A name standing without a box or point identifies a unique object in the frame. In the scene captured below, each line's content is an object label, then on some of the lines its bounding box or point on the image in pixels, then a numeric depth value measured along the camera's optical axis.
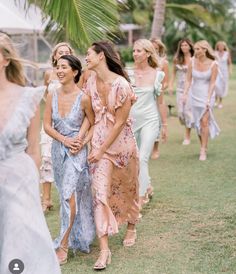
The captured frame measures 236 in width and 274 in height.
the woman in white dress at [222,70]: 20.02
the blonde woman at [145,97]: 7.67
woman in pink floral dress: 6.00
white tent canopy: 16.73
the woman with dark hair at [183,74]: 12.17
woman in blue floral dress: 6.01
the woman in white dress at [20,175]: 3.89
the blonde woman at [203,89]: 10.90
